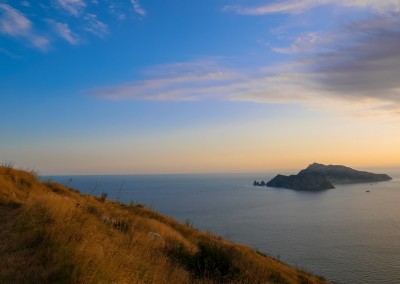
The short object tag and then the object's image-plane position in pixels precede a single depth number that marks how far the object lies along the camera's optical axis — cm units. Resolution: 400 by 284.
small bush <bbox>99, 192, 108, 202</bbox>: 2365
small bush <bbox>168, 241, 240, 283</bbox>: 1148
